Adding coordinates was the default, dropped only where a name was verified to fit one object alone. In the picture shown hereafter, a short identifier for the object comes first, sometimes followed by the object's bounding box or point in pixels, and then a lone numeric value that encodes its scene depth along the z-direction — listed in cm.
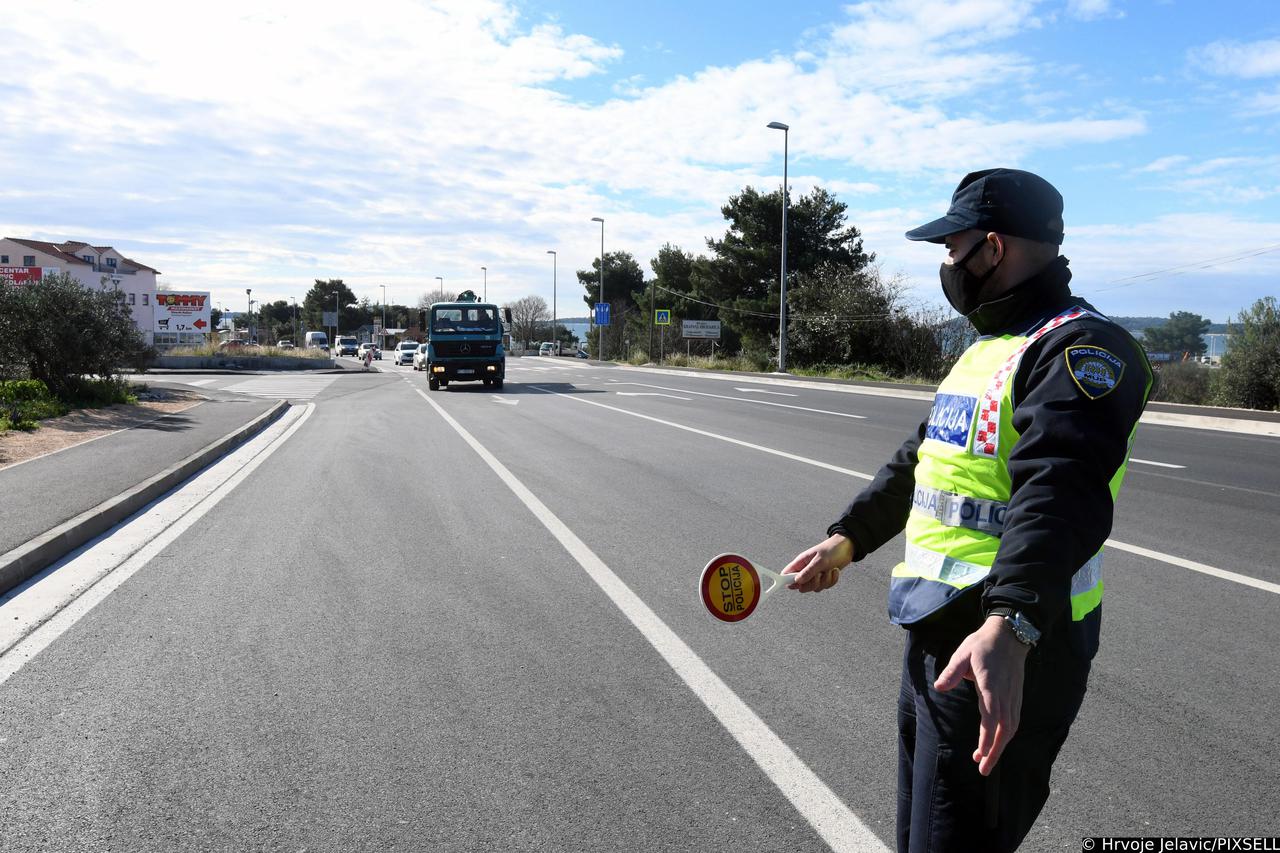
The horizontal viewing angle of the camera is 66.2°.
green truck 2905
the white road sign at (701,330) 6169
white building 8944
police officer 179
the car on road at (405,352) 6544
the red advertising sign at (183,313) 6344
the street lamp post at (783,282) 3850
